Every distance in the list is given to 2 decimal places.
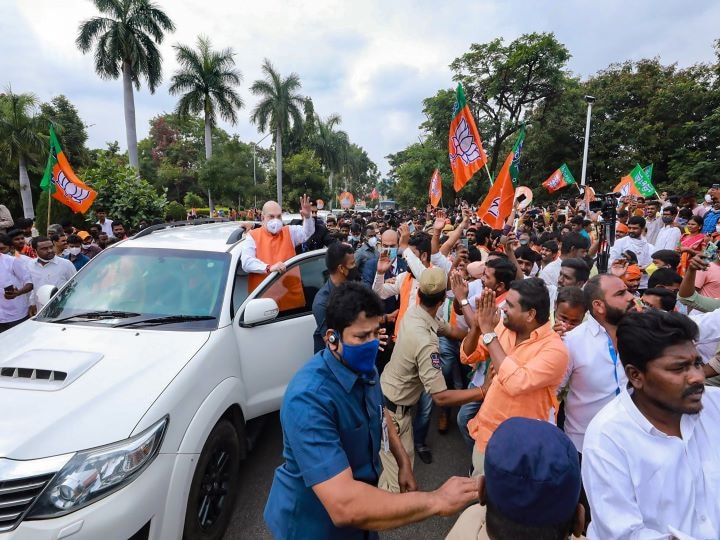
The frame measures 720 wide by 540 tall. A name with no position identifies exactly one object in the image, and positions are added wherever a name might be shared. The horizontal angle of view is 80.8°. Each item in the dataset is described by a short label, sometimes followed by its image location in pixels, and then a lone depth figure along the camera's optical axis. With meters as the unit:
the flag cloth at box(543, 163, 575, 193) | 16.23
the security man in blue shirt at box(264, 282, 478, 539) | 1.45
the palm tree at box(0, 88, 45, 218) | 23.25
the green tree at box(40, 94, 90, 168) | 31.66
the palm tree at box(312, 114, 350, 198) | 49.31
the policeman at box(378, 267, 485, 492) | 2.88
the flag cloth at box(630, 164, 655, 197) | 14.07
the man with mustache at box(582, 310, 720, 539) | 1.58
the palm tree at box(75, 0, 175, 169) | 23.72
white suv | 2.00
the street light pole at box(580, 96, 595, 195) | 18.15
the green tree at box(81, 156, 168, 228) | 10.58
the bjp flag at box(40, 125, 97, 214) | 8.15
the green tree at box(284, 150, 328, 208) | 36.90
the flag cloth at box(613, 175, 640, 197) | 14.37
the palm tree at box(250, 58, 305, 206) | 36.09
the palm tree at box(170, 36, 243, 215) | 29.84
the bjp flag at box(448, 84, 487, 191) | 7.19
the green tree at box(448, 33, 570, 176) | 27.83
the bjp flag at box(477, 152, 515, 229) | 6.24
